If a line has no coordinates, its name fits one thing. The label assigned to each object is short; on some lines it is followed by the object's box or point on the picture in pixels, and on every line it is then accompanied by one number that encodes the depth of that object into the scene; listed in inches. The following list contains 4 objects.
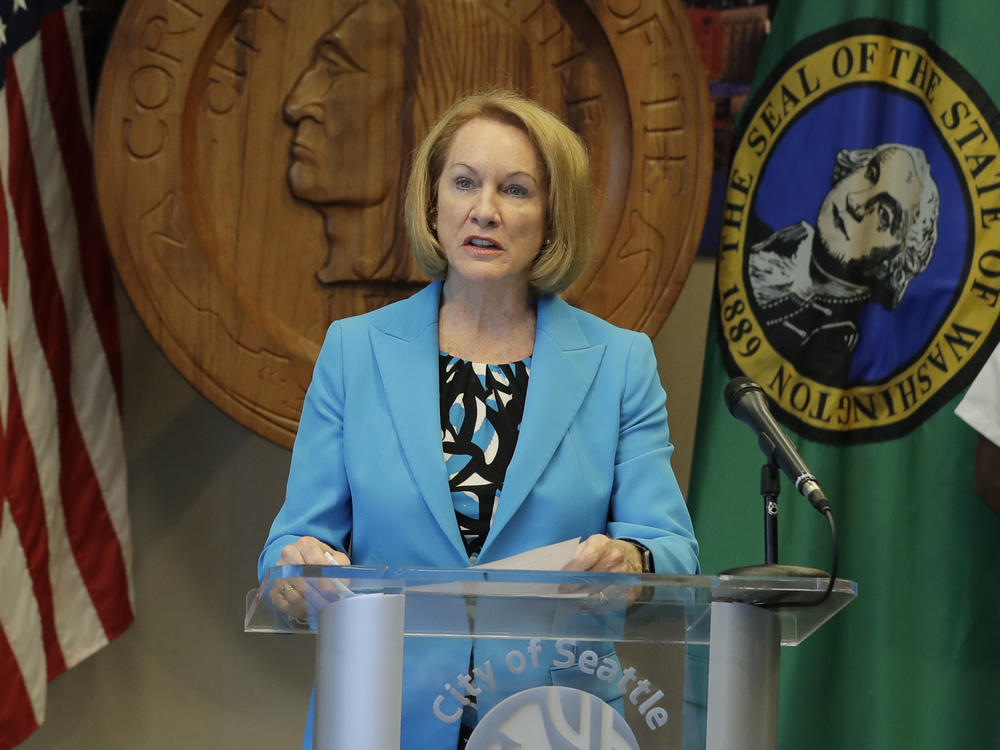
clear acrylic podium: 194.7
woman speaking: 209.5
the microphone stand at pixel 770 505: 203.6
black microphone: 198.7
